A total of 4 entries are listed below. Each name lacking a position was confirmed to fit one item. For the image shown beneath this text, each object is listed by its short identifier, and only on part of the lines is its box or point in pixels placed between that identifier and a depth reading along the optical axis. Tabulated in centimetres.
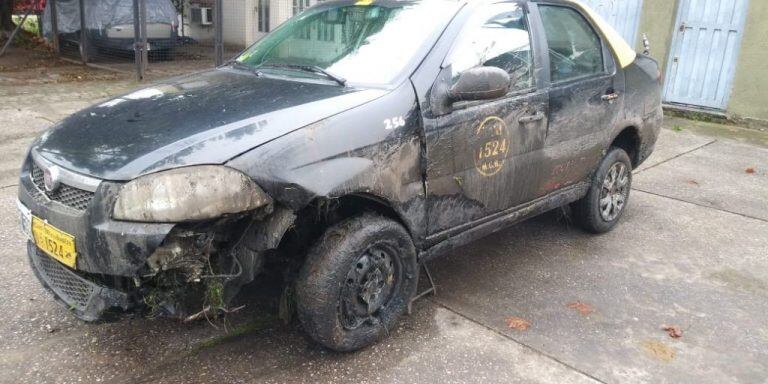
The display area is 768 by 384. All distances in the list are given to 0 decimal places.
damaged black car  256
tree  1370
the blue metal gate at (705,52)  870
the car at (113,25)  1161
